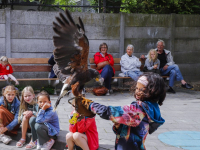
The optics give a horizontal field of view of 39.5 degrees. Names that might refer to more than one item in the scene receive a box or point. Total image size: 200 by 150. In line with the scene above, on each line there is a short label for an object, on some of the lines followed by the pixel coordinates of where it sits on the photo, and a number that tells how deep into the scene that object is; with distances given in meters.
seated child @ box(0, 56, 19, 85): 6.68
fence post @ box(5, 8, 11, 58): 7.45
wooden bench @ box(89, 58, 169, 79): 7.53
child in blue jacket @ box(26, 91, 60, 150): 3.69
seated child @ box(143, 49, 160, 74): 7.52
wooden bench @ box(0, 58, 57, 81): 7.29
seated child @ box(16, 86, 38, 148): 3.91
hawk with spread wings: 3.10
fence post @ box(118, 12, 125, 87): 8.07
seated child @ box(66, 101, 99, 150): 3.12
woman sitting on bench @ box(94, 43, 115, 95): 7.15
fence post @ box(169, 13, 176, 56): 8.41
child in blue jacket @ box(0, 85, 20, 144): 4.10
